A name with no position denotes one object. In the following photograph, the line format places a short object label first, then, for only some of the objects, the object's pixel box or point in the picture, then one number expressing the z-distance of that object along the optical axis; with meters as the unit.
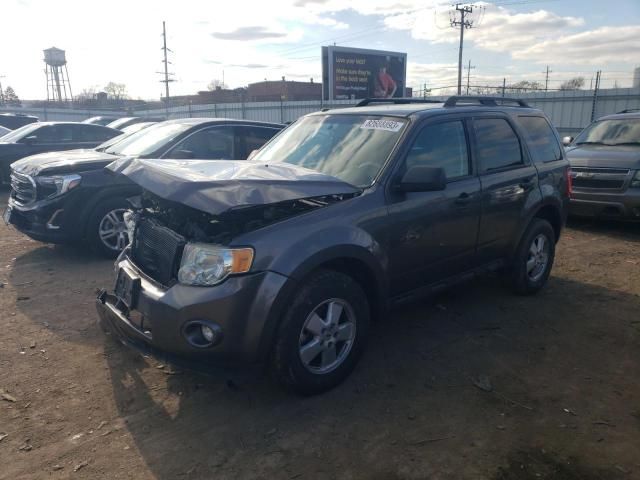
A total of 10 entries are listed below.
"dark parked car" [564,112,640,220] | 7.67
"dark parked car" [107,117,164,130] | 17.80
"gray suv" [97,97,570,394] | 2.94
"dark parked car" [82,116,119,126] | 22.39
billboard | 26.30
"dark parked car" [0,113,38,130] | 18.55
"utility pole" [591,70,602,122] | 17.69
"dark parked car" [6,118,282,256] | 6.00
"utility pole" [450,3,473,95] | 43.90
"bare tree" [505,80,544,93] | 22.12
